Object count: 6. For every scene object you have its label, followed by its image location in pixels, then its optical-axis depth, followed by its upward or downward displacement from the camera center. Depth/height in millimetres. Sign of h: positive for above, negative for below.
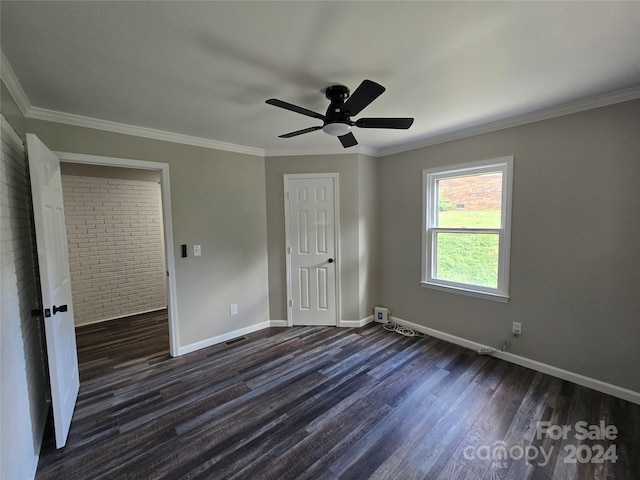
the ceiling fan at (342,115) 1663 +692
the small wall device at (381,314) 3703 -1318
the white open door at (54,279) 1663 -366
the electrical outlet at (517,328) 2609 -1092
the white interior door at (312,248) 3494 -369
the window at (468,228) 2691 -119
